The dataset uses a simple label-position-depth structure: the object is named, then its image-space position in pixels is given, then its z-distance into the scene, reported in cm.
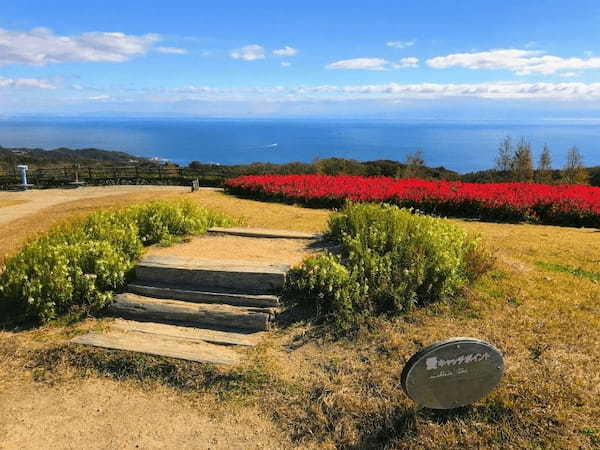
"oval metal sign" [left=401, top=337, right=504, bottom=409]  364
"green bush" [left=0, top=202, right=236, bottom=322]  629
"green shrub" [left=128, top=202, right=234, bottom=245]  863
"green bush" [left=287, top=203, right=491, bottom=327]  592
